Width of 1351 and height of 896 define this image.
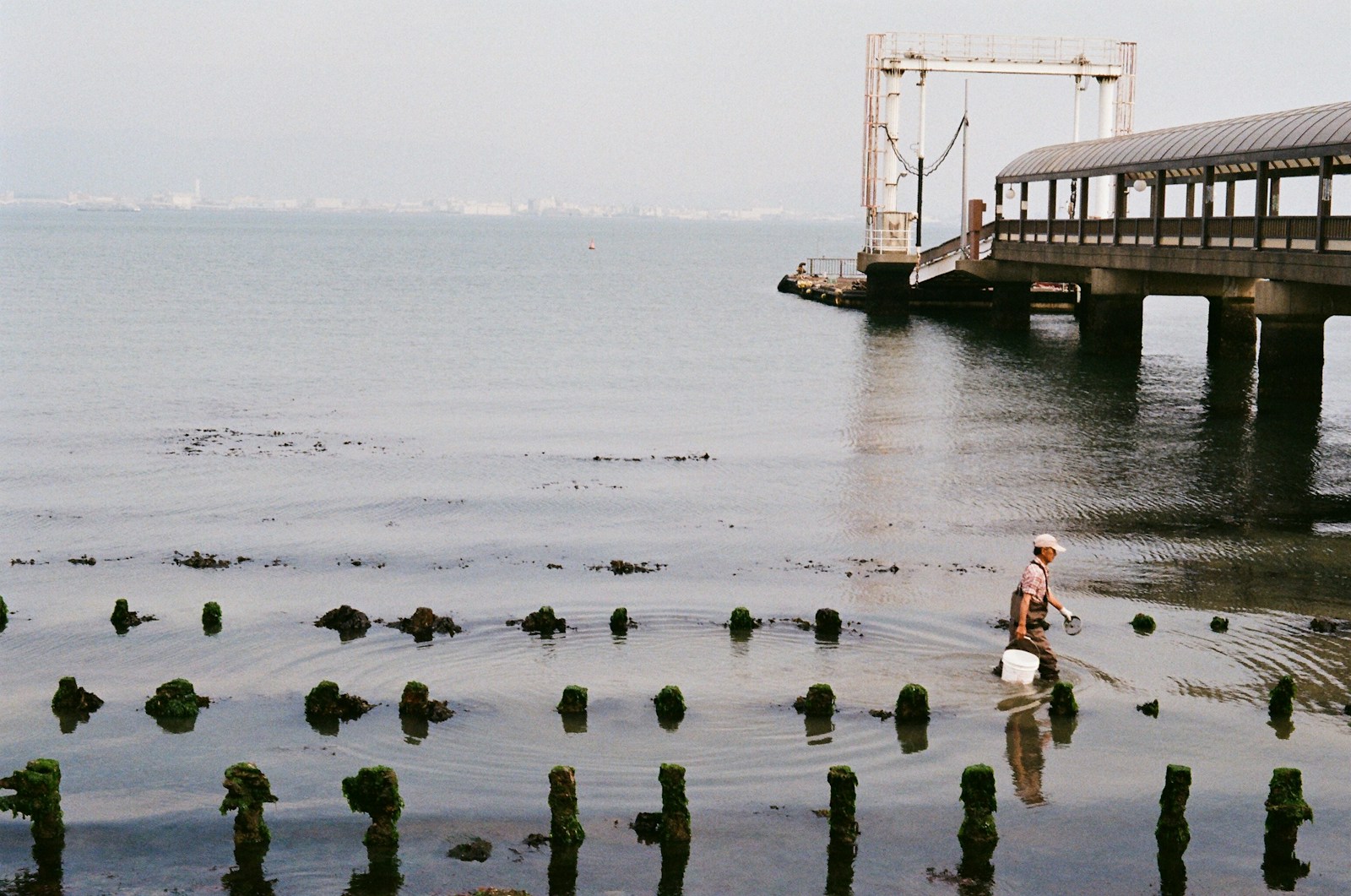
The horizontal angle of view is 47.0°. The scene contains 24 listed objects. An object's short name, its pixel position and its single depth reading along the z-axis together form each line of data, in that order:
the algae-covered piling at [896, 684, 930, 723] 17.11
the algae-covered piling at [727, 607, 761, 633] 21.05
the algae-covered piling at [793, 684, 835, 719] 17.38
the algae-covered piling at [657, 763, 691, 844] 14.19
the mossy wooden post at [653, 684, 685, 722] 17.48
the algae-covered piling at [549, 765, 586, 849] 14.16
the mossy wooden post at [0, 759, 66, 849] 14.25
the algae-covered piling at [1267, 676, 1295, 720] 17.44
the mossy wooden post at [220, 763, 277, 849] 14.27
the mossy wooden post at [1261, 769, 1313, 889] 14.03
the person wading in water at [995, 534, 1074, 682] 17.91
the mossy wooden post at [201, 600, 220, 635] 21.28
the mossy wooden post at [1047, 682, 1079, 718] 17.41
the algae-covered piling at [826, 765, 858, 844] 14.15
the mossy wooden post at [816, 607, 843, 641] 20.69
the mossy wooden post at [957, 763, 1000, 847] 14.12
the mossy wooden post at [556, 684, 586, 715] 17.50
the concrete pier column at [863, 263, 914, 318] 85.19
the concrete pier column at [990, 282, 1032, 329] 74.62
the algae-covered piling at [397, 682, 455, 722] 17.39
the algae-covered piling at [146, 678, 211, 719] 17.62
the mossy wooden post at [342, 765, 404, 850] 14.23
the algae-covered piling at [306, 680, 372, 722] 17.48
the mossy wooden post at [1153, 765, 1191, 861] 14.16
